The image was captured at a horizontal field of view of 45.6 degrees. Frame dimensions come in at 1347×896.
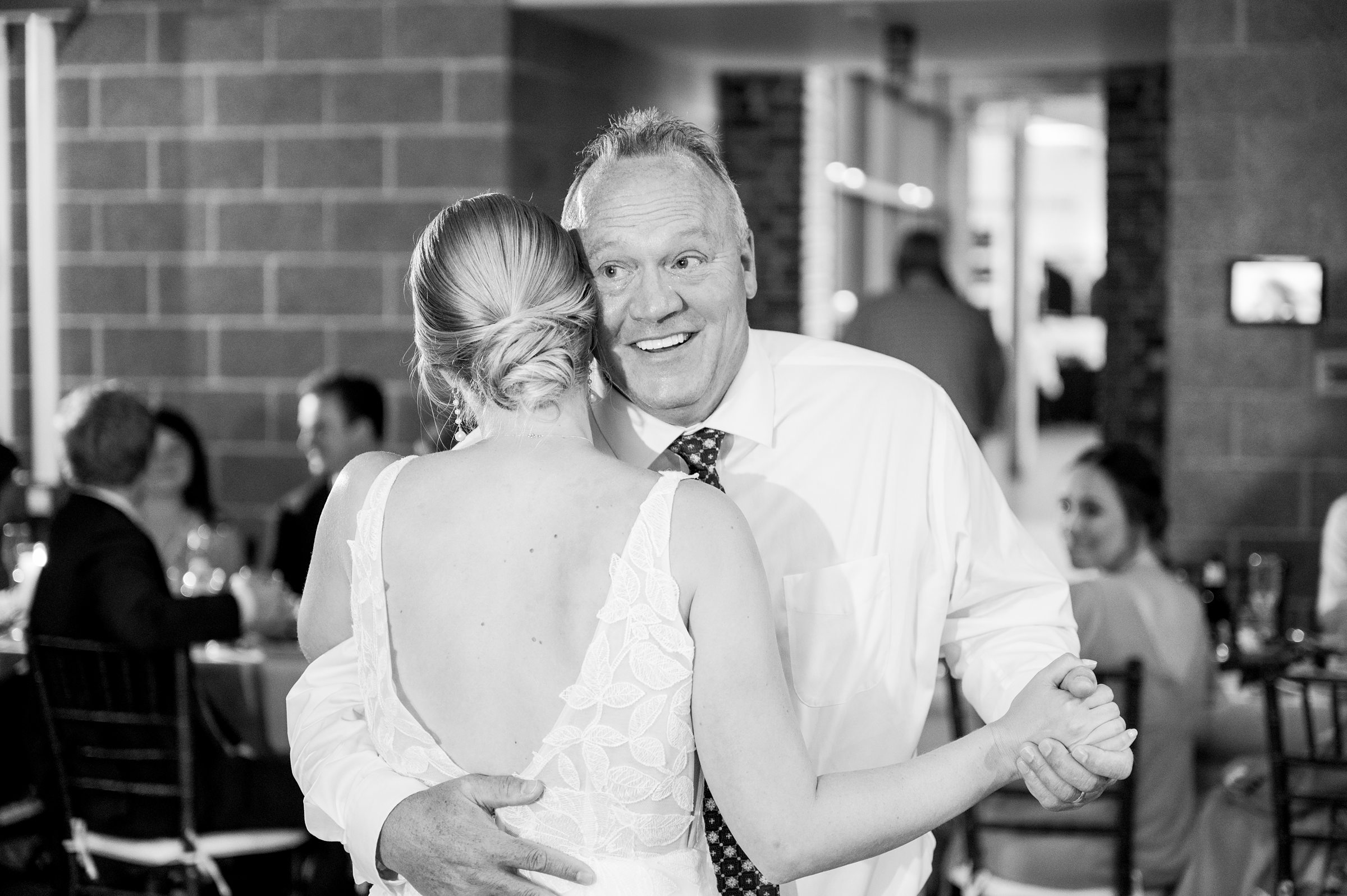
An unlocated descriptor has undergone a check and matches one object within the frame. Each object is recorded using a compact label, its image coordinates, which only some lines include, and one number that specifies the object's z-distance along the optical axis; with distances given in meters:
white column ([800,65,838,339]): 7.86
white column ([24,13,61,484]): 5.52
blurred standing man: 5.90
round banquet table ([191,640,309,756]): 3.76
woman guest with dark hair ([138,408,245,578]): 4.70
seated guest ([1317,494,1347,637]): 4.33
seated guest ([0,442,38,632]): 4.12
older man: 1.72
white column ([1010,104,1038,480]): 13.41
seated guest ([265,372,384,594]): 4.71
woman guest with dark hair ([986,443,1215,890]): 3.17
